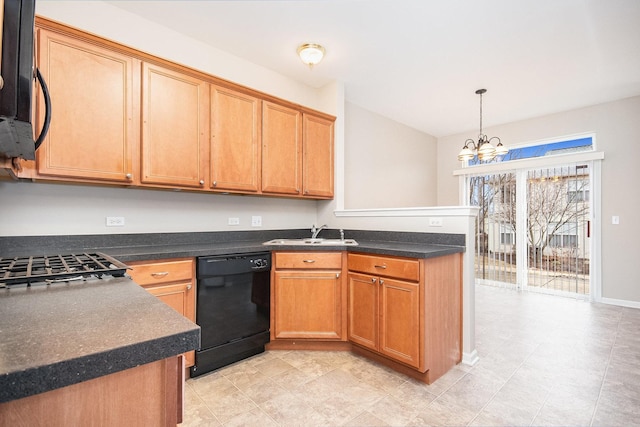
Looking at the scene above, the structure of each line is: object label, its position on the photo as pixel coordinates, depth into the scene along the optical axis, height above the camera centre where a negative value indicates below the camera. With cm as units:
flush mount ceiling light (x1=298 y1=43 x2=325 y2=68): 283 +155
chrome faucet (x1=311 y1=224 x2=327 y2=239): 322 -17
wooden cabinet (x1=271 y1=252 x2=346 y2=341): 259 -71
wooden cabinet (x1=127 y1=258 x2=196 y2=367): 191 -43
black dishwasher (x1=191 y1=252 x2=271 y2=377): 217 -71
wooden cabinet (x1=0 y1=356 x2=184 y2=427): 49 -34
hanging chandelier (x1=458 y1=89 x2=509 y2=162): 361 +81
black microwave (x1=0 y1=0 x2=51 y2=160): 63 +33
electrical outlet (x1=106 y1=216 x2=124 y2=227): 230 -4
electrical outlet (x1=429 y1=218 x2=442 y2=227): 257 -6
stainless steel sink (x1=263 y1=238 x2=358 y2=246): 264 -25
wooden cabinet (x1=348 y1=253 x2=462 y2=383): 209 -72
